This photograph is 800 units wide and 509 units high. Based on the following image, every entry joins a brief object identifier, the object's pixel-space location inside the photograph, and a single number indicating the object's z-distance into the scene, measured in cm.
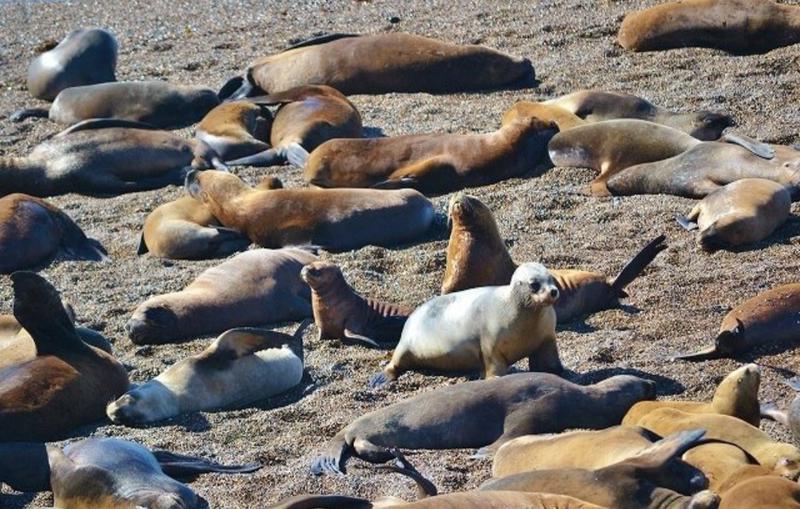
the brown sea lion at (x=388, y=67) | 2297
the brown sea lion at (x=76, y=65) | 2541
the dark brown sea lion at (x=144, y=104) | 2330
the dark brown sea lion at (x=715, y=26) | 2227
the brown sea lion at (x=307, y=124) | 2080
